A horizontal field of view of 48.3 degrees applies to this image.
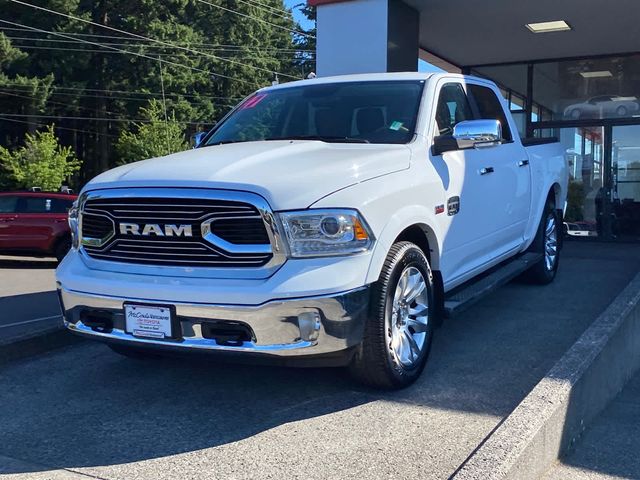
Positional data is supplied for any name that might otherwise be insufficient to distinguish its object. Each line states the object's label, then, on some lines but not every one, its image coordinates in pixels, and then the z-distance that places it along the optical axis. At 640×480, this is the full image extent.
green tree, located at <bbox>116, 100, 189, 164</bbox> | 38.12
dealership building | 11.09
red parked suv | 14.75
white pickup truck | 3.70
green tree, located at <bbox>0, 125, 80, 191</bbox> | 30.73
